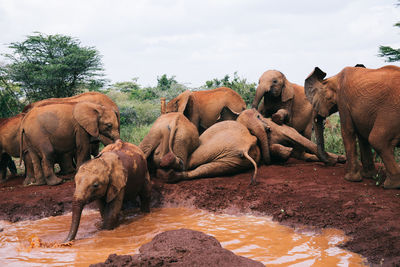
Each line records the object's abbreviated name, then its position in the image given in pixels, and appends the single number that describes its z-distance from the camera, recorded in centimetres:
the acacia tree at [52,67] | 1723
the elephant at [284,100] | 986
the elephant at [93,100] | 946
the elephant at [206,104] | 1031
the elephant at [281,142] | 835
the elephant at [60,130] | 827
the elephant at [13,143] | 923
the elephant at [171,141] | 781
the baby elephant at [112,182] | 546
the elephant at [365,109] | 602
